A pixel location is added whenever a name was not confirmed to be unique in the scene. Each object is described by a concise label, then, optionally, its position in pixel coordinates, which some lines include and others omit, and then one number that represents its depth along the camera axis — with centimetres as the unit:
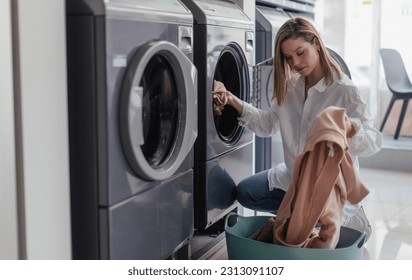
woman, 211
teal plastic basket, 181
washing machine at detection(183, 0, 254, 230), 219
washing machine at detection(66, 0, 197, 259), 155
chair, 468
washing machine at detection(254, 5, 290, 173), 309
